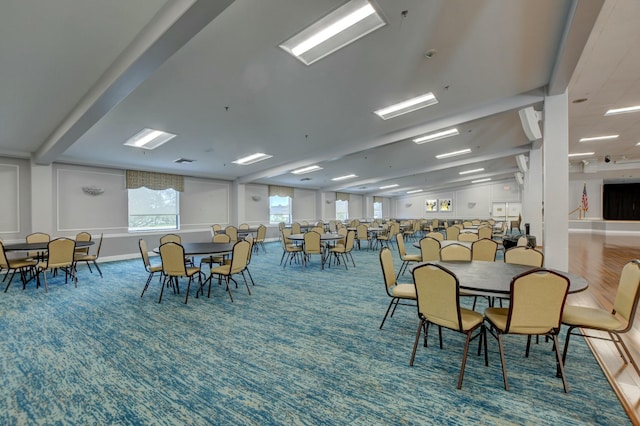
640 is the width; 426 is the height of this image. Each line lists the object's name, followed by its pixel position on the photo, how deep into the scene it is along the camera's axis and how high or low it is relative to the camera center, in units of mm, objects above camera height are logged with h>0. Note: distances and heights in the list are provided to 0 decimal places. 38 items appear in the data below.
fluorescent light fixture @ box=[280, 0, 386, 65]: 2314 +1684
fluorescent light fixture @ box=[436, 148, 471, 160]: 8295 +1783
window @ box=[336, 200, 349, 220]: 15820 +67
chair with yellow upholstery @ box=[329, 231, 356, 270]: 5801 -762
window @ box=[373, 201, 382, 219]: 18922 +29
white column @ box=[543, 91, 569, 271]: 4039 +391
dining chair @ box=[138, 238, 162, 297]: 3986 -685
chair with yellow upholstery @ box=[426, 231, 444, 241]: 5185 -495
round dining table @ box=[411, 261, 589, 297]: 1871 -551
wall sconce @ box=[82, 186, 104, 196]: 6785 +560
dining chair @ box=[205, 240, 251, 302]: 3678 -704
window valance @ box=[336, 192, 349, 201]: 15094 +825
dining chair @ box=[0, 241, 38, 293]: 4227 -818
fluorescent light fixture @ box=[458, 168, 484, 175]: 12267 +1764
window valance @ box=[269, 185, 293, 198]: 11727 +901
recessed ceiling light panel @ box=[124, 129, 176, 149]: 4999 +1432
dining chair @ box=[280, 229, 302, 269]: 5908 -815
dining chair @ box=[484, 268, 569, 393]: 1707 -611
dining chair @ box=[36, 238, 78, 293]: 4262 -684
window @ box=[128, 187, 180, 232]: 7805 +85
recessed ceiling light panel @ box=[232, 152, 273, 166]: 7091 +1430
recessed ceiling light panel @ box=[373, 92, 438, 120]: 4212 +1716
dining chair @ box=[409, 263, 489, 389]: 1846 -650
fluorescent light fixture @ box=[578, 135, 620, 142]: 7520 +1995
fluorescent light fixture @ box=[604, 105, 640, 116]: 5250 +1949
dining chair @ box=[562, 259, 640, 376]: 1816 -786
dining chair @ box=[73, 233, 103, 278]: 4990 -854
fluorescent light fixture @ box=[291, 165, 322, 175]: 9067 +1422
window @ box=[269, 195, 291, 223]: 12031 +92
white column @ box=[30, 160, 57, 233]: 5855 +319
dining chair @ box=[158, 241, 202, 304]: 3510 -644
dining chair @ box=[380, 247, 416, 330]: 2537 -732
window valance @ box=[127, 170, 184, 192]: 7512 +923
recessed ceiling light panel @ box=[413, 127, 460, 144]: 6296 +1795
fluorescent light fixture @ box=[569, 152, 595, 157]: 9710 +2011
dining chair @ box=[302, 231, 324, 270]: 5488 -655
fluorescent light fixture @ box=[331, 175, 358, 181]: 11344 +1412
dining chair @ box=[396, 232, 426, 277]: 4657 -779
